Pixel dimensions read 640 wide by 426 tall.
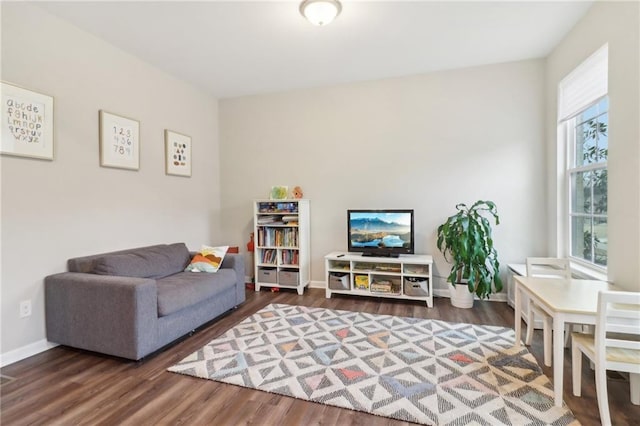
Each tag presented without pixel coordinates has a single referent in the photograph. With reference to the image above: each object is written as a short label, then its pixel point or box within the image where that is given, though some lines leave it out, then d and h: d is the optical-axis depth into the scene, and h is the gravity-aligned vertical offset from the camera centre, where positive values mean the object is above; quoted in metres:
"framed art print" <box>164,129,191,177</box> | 3.81 +0.75
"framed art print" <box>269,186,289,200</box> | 4.32 +0.25
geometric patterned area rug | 1.76 -1.14
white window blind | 2.47 +1.13
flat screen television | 3.77 -0.29
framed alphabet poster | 2.29 +0.70
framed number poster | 3.01 +0.73
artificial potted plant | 3.32 -0.48
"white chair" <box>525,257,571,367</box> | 2.50 -0.54
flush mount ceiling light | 2.39 +1.62
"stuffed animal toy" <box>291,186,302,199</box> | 4.33 +0.26
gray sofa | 2.27 -0.76
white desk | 1.66 -0.55
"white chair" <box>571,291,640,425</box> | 1.47 -0.69
